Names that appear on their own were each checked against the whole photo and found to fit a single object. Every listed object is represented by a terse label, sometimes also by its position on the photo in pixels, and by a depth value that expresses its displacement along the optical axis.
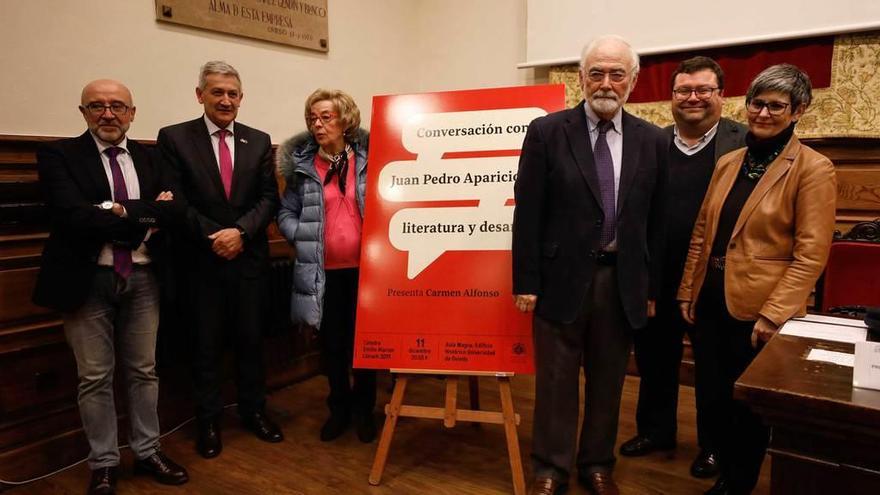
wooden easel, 2.05
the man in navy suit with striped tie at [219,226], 2.30
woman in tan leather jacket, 1.65
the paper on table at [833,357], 1.16
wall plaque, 2.74
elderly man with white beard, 1.80
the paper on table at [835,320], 1.52
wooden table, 0.91
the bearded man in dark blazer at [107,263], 1.91
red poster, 2.11
